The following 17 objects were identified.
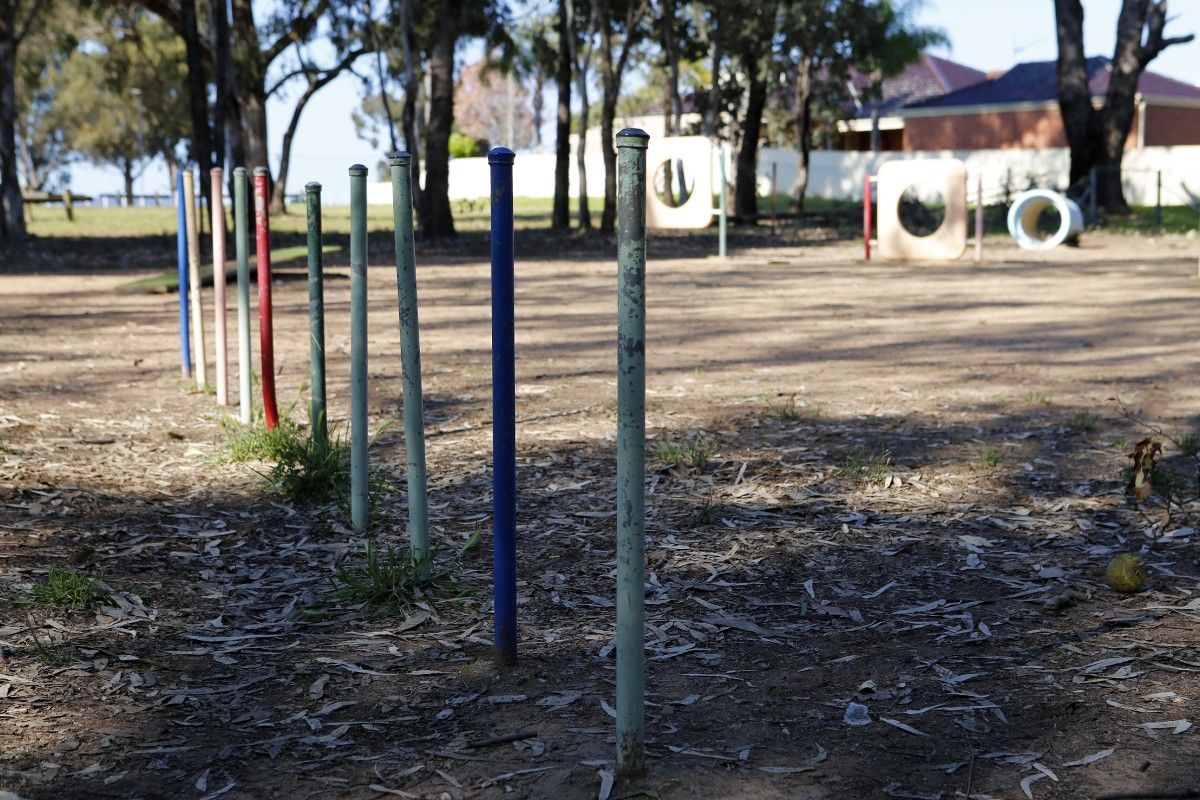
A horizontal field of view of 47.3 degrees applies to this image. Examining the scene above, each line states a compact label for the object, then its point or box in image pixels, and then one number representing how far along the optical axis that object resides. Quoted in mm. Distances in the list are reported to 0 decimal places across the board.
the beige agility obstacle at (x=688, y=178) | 20656
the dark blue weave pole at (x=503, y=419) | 3141
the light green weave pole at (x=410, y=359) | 4051
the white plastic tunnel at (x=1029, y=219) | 22281
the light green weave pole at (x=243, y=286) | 6320
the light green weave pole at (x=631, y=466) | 2693
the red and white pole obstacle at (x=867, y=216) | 19781
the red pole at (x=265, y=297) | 5703
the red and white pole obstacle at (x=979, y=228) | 19797
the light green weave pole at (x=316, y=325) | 5105
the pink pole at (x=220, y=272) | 6473
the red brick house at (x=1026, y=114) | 51469
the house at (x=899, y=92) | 62006
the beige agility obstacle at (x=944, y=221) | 19703
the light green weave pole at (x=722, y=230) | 21066
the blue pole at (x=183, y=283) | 7422
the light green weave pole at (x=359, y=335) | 4582
